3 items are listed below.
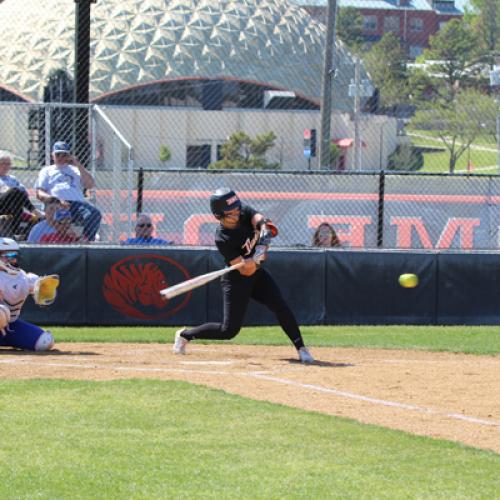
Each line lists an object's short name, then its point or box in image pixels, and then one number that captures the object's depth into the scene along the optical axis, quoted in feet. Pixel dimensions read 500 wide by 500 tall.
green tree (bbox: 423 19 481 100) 150.10
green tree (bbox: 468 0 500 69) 146.38
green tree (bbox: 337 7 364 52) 235.50
